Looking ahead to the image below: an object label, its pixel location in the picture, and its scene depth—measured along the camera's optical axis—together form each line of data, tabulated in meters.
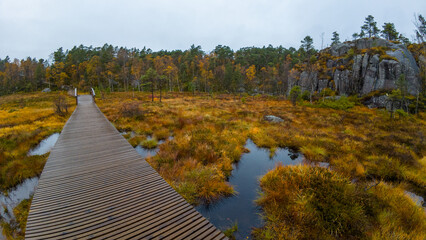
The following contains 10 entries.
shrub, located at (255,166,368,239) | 4.51
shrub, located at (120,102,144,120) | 17.92
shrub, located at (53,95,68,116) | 19.55
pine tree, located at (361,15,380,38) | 49.09
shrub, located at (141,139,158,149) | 10.92
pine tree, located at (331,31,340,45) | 58.52
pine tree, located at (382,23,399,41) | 43.66
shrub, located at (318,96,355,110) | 26.98
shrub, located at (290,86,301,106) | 32.03
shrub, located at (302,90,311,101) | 35.94
